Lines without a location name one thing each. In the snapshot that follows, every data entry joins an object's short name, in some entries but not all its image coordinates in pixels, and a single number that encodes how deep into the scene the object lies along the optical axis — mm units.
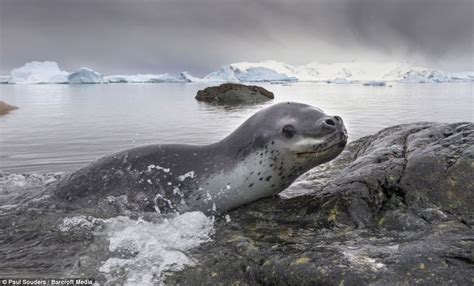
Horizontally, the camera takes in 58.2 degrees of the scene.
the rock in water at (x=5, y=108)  21294
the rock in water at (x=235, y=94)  32812
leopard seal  4223
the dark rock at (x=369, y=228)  2832
